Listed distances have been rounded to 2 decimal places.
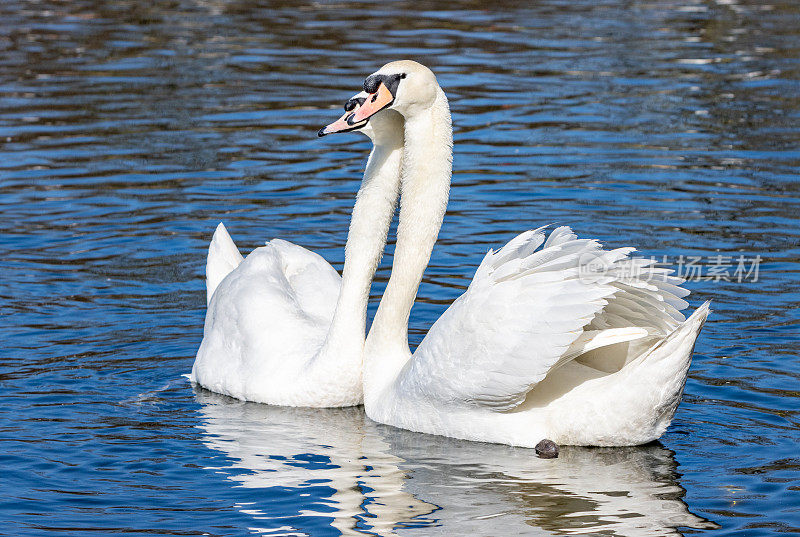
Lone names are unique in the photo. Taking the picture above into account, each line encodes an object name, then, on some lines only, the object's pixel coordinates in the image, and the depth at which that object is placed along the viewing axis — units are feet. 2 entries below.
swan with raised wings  47.19
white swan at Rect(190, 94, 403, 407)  55.93
